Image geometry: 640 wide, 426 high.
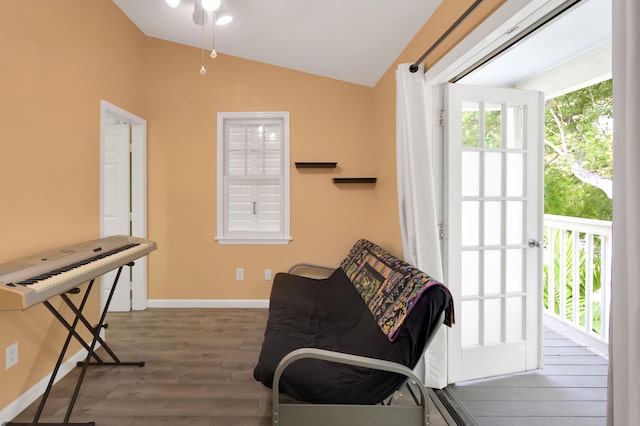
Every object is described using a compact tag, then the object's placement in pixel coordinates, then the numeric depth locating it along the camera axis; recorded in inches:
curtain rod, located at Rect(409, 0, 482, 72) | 55.6
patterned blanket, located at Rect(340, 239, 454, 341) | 61.4
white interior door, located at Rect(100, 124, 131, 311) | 128.1
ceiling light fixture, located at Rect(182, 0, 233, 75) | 87.4
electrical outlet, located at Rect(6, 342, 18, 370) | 69.8
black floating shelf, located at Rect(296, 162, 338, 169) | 130.6
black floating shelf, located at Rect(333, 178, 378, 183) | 129.4
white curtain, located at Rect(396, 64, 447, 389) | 76.2
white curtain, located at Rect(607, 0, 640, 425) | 31.1
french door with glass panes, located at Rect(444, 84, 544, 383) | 80.6
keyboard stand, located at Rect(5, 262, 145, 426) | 64.3
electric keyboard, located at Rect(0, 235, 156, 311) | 49.7
